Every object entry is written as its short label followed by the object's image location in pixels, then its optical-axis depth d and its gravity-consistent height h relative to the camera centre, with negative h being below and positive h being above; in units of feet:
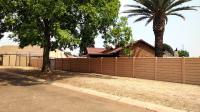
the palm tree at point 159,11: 51.68 +16.12
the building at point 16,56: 97.41 +1.46
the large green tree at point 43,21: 38.80 +10.12
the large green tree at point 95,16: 41.82 +11.50
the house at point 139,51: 65.50 +3.03
